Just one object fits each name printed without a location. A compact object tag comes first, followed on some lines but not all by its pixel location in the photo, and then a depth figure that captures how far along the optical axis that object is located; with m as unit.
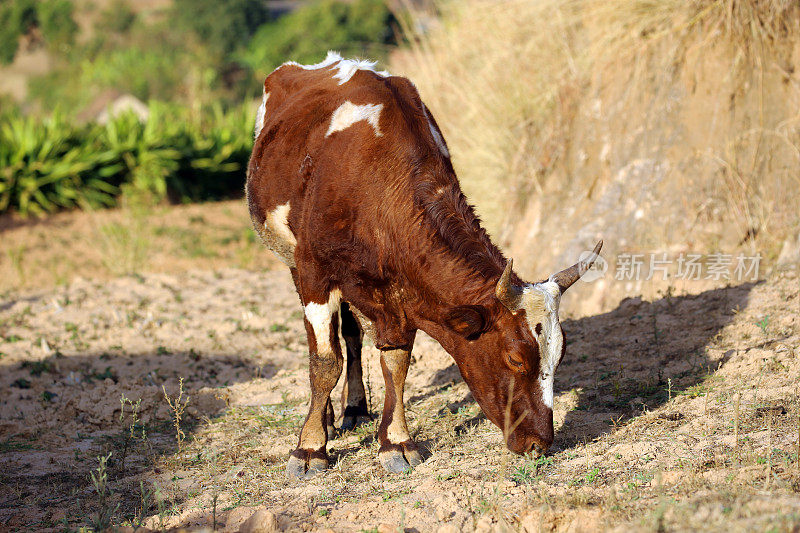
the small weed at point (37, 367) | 12.48
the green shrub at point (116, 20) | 105.00
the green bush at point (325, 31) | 67.69
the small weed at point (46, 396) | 11.37
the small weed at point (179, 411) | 9.52
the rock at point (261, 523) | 6.62
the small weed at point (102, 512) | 7.11
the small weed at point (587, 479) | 7.25
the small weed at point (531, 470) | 7.54
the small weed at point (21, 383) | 11.98
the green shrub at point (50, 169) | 25.75
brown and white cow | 7.70
